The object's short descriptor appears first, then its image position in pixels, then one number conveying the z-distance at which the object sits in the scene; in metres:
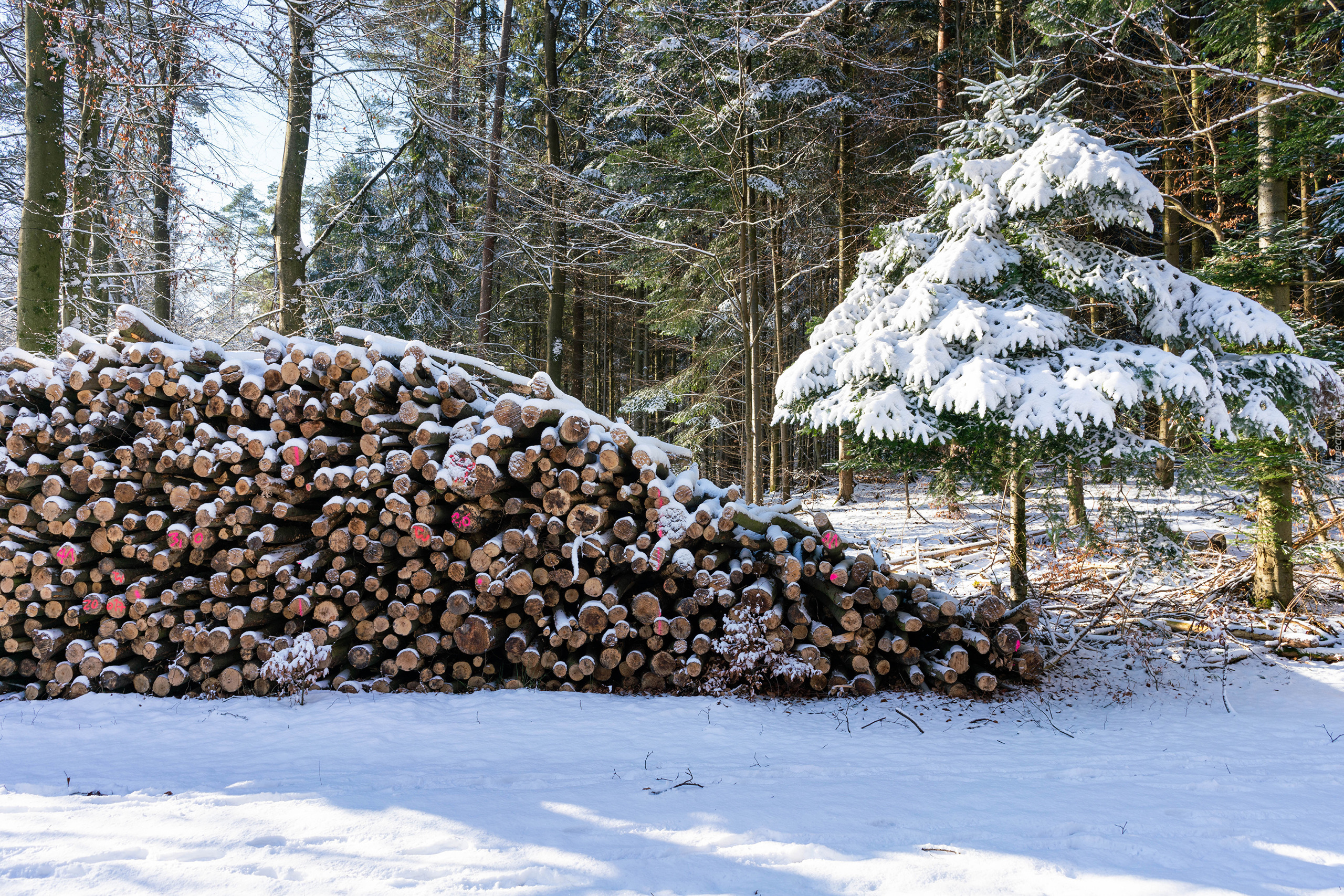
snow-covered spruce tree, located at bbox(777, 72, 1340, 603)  4.79
